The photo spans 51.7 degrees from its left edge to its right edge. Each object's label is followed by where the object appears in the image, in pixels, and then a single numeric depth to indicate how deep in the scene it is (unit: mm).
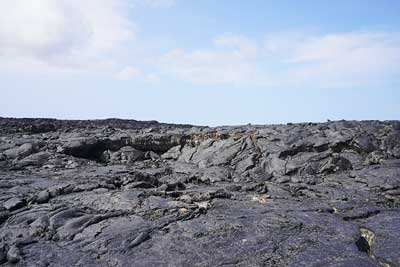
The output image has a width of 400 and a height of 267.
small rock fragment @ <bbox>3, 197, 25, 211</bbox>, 7729
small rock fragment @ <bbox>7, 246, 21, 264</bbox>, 5941
